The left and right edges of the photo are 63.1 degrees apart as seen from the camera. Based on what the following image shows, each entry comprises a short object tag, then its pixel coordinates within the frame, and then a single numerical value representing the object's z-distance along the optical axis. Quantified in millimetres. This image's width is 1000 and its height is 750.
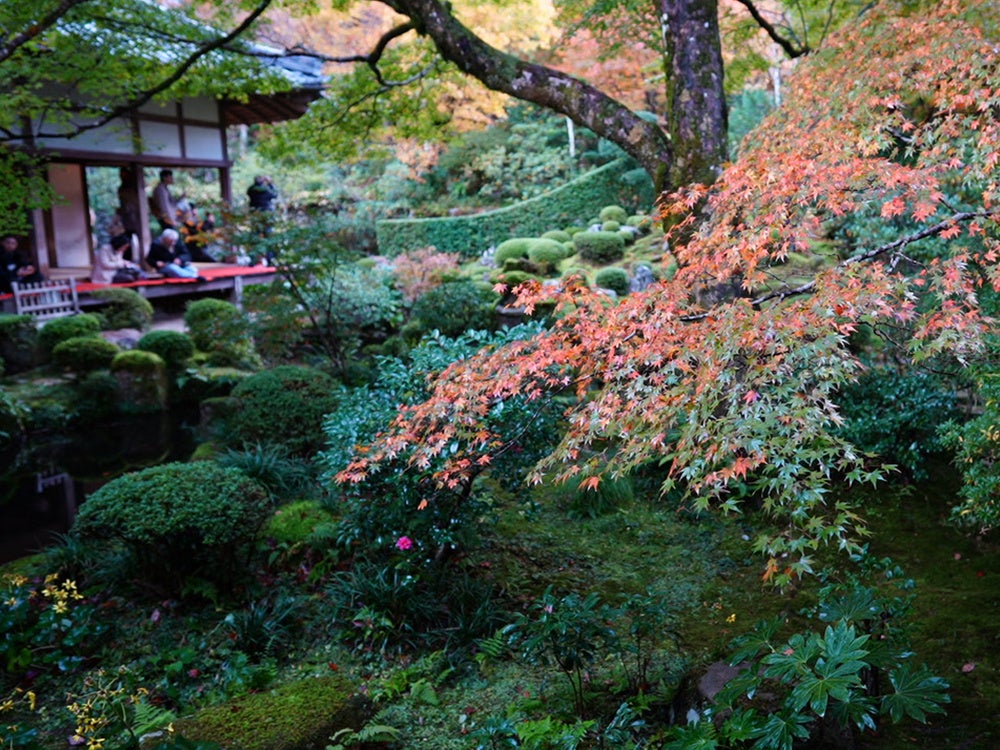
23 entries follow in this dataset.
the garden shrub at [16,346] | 11461
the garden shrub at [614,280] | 13125
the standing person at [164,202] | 16297
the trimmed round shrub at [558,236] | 17469
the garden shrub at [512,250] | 16578
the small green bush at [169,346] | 11789
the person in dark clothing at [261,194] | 17938
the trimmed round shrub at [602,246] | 15391
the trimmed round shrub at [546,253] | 15539
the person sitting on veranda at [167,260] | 15086
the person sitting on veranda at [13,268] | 12734
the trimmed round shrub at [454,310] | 11023
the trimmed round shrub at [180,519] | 5070
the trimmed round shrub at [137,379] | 11430
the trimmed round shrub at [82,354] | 11320
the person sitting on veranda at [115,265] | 14498
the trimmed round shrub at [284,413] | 7605
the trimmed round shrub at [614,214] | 17844
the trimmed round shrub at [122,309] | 13141
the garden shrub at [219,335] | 10516
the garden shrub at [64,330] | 11633
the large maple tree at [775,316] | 2719
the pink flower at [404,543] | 4879
